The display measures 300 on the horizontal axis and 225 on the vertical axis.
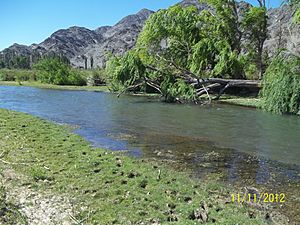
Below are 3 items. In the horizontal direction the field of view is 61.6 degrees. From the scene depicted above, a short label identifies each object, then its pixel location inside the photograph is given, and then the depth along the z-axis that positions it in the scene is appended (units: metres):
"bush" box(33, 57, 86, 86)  34.66
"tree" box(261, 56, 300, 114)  13.37
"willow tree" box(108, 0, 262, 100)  20.28
